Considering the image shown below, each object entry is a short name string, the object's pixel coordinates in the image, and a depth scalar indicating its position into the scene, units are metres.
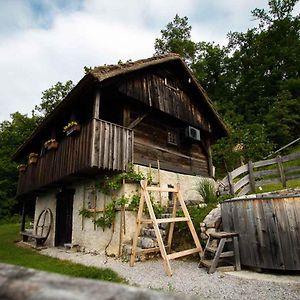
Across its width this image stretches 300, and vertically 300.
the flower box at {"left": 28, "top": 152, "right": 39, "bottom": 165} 13.47
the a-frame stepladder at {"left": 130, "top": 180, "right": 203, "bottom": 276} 6.15
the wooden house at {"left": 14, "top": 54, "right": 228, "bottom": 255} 9.07
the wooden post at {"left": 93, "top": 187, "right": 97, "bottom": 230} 9.53
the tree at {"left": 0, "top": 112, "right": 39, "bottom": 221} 27.83
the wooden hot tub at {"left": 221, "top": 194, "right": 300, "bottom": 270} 5.37
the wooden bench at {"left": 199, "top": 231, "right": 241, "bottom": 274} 5.90
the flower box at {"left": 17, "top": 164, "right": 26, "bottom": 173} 15.29
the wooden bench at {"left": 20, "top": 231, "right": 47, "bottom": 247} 11.87
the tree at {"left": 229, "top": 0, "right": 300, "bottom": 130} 26.78
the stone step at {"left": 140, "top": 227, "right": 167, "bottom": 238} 8.41
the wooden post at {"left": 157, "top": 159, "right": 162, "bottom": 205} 10.85
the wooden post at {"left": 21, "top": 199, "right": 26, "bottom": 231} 16.30
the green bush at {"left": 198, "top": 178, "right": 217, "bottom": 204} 10.39
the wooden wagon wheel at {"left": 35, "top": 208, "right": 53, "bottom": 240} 13.54
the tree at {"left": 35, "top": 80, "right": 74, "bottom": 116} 32.31
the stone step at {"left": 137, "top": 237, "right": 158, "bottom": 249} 7.79
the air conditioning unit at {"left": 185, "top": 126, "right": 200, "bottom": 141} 12.61
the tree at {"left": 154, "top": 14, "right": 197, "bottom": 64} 30.57
